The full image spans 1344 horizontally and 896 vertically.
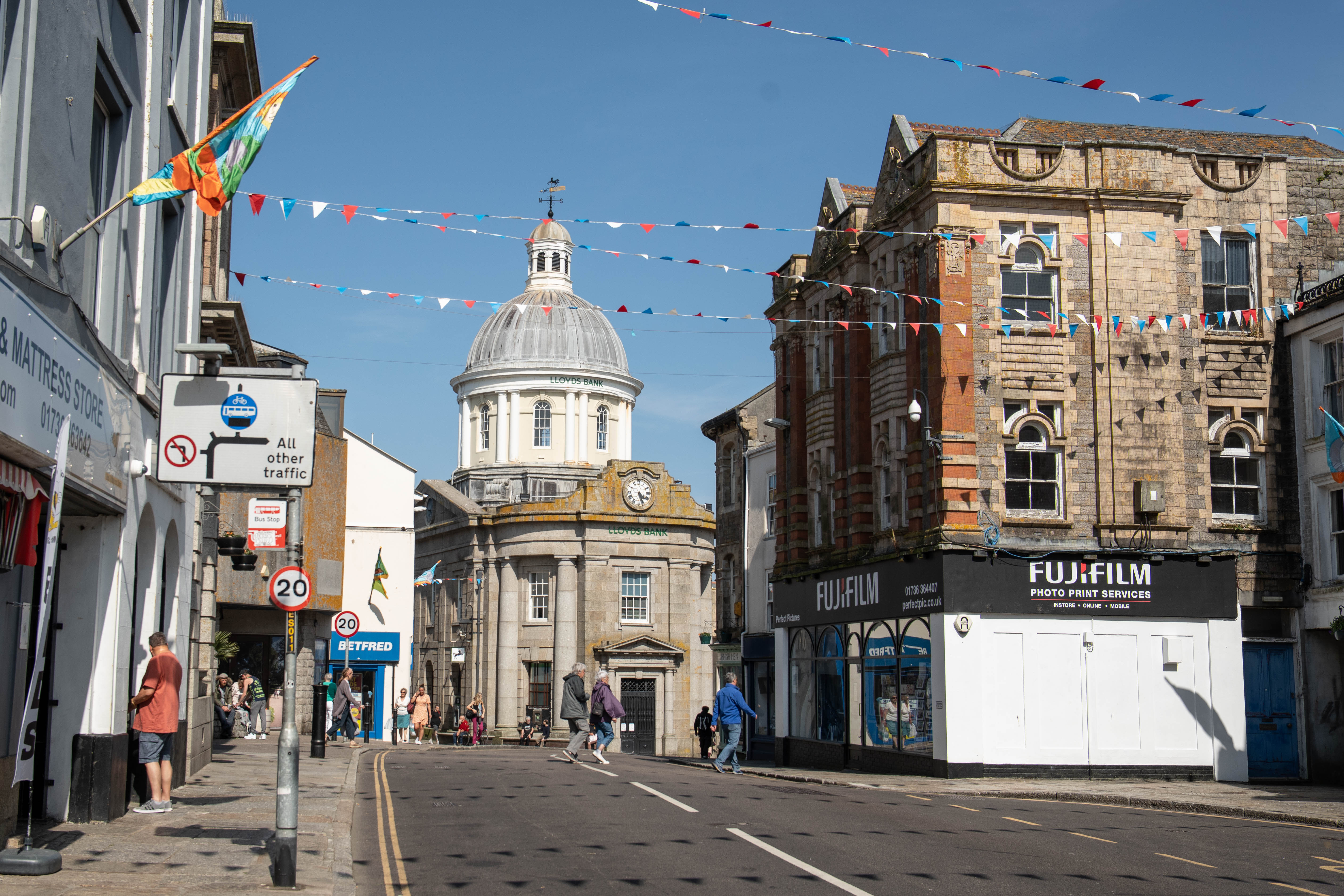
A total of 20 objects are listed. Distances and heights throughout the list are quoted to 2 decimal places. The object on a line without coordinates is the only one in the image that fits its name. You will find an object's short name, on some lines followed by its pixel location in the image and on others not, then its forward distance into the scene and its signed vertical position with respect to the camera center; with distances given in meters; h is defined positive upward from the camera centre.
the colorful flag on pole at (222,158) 11.47 +4.05
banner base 9.26 -1.41
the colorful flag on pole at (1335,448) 23.62 +3.56
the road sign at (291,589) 16.75 +0.76
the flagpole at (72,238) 10.51 +3.06
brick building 23.94 +3.66
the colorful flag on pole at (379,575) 44.72 +2.39
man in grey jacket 24.61 -0.97
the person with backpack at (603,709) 25.03 -1.02
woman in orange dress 38.44 -1.68
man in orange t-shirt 12.95 -0.54
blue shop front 44.91 -0.55
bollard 24.28 -1.46
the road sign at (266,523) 15.81 +1.50
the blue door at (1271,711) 24.64 -0.97
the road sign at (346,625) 27.83 +0.50
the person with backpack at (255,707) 32.25 -1.36
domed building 58.31 +2.42
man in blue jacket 23.58 -0.97
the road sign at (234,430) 10.58 +1.66
